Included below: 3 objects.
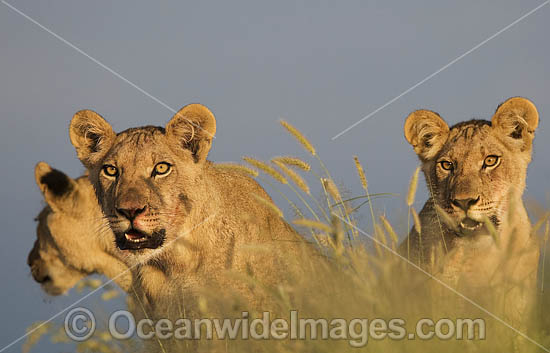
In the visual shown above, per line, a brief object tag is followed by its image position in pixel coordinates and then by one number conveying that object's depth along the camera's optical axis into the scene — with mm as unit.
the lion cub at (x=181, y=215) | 13039
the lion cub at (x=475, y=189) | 12852
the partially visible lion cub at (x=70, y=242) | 15250
